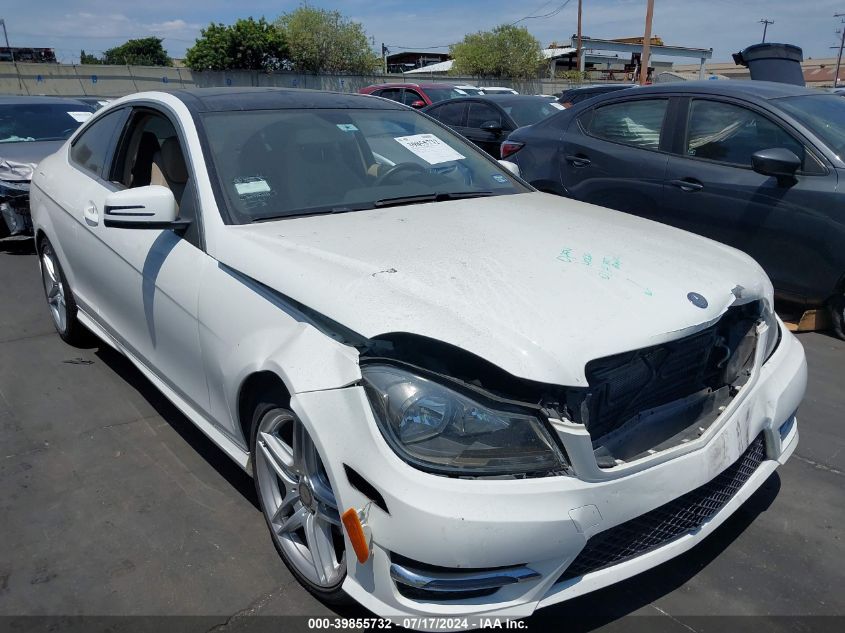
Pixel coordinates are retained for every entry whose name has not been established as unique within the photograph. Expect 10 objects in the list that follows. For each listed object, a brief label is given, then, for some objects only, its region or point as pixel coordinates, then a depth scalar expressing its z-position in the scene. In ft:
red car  47.70
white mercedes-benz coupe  6.22
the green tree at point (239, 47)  127.54
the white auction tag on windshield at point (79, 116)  28.16
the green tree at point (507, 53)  151.23
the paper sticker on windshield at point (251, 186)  9.52
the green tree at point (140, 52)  237.04
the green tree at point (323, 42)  134.82
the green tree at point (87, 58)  229.49
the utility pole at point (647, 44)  88.89
